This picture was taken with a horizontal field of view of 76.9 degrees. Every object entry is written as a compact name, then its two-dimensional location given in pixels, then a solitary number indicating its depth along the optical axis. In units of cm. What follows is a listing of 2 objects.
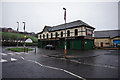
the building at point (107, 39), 2986
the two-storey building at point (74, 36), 2319
